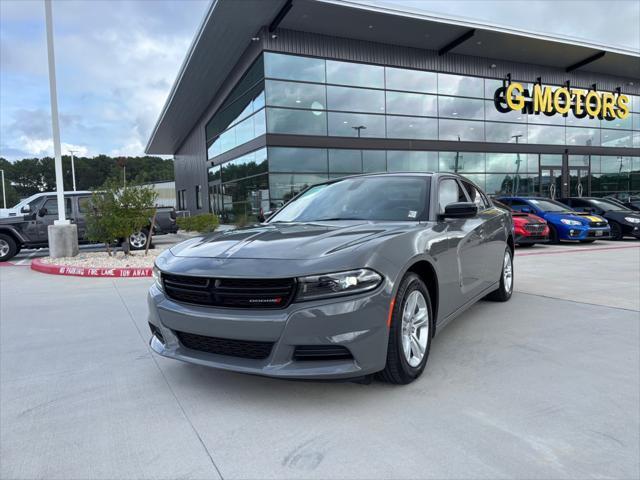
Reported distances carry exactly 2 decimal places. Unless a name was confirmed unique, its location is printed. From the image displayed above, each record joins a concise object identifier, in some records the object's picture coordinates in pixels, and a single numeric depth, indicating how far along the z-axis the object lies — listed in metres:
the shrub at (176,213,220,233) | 16.06
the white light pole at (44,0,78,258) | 10.02
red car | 11.52
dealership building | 17.42
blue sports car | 12.10
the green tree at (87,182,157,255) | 9.26
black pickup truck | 11.05
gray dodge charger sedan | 2.42
